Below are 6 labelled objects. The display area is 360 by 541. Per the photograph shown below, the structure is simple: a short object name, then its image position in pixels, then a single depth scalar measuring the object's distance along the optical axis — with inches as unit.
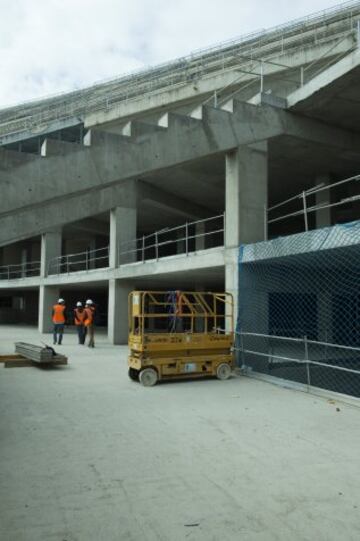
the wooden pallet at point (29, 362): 469.1
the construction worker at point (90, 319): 655.0
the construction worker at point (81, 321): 677.3
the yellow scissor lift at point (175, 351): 387.2
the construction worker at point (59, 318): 672.4
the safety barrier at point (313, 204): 691.4
